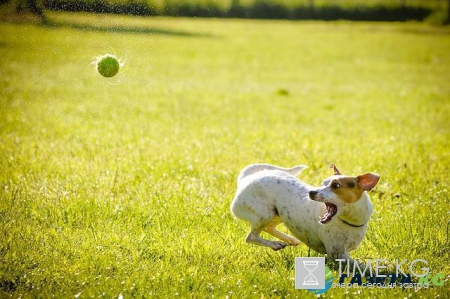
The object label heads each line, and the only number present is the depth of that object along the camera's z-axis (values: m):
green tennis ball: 13.15
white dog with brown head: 8.57
